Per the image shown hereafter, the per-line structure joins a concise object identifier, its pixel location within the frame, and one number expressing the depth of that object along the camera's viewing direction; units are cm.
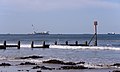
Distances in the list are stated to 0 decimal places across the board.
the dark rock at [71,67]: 4130
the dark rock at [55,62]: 4793
